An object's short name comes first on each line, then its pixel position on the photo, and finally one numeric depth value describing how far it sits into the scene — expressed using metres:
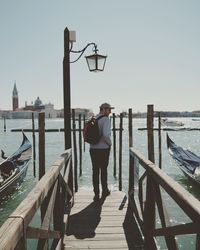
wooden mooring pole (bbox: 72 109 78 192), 6.79
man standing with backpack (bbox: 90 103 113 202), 4.71
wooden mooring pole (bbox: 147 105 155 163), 5.19
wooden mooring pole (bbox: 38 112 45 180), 5.08
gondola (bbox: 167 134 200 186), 10.40
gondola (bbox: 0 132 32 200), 8.80
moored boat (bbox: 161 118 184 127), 62.93
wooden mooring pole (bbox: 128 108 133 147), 7.18
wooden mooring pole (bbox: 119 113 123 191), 9.06
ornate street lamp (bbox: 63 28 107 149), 5.07
